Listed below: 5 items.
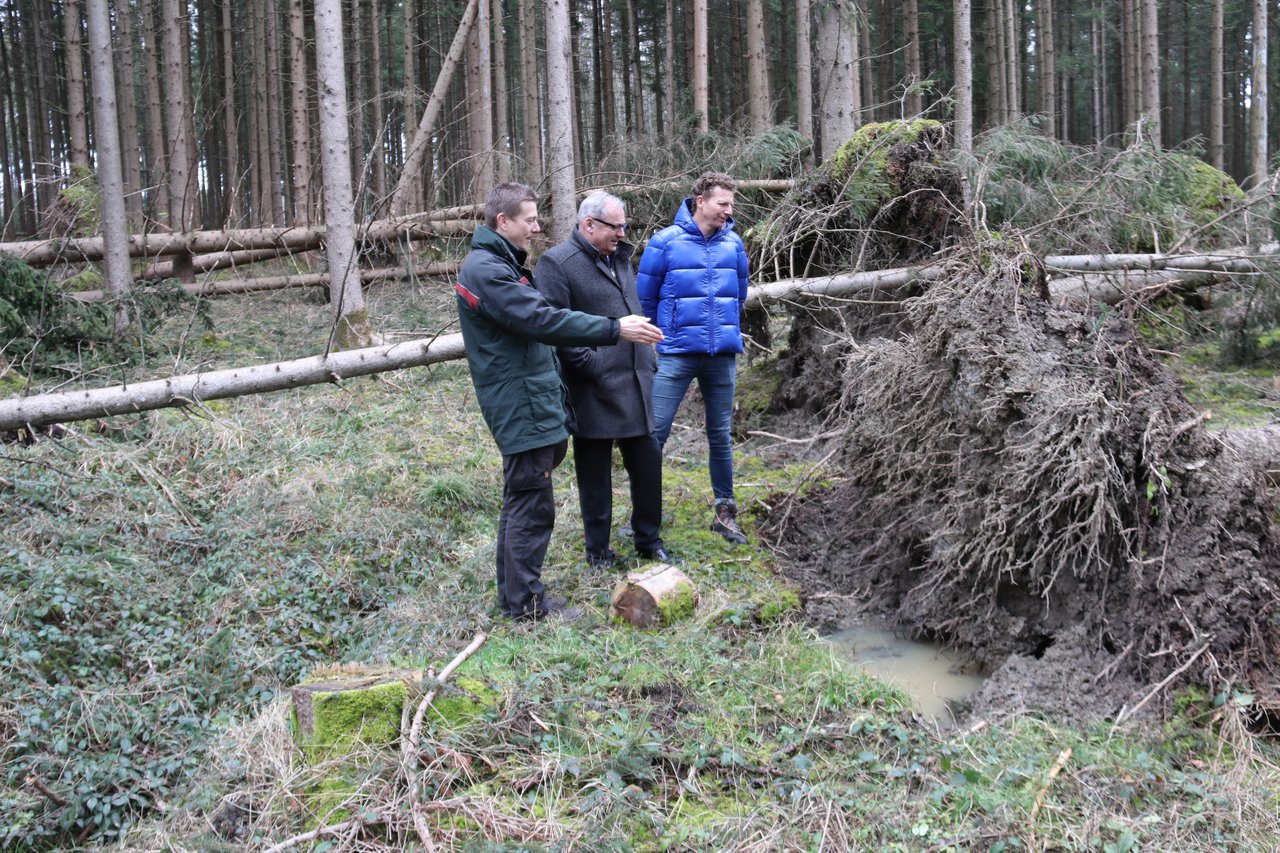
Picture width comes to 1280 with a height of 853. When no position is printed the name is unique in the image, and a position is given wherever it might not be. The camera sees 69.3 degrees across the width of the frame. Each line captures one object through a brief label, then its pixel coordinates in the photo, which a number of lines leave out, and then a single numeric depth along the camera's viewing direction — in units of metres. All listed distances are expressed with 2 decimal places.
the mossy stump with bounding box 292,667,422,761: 3.31
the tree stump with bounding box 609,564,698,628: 4.52
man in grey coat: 4.77
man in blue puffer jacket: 5.34
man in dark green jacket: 4.22
